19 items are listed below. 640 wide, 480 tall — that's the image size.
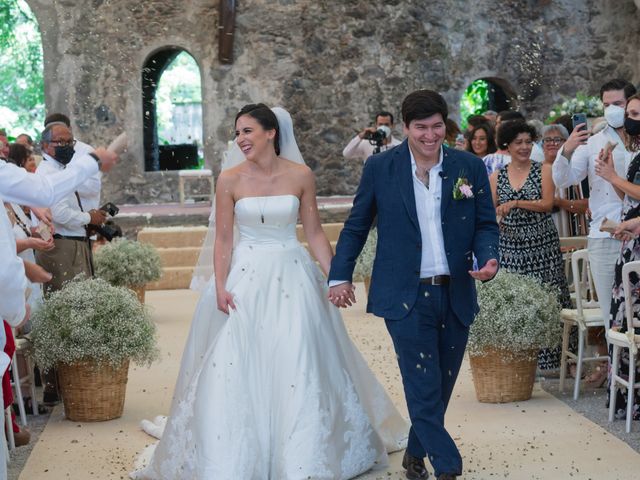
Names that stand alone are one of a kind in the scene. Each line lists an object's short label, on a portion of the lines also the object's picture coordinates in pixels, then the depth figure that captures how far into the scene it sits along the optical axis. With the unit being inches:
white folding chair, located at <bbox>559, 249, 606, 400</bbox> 257.4
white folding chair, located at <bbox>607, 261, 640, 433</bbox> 215.6
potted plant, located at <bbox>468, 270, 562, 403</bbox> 249.1
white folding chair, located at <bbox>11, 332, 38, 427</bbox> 241.0
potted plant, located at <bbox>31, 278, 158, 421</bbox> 243.9
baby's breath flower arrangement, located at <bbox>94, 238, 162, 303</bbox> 413.1
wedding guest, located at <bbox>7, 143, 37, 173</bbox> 290.8
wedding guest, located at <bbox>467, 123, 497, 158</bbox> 357.1
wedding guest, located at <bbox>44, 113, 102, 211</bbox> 292.3
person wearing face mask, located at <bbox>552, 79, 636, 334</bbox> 249.3
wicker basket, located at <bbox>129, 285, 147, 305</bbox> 415.8
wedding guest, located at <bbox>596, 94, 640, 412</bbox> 220.7
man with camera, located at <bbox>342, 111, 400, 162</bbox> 482.3
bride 185.0
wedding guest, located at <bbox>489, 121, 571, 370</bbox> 273.7
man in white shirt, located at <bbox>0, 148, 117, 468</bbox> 140.9
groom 177.2
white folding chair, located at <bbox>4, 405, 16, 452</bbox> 221.1
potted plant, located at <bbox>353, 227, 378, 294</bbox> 427.8
